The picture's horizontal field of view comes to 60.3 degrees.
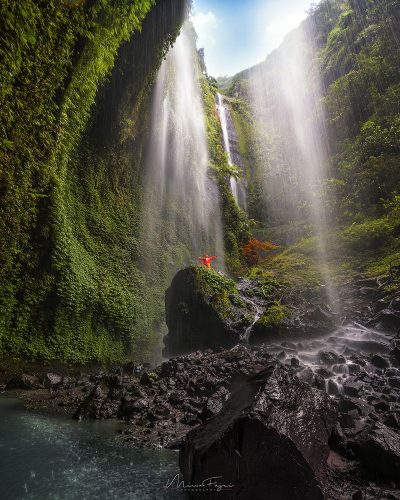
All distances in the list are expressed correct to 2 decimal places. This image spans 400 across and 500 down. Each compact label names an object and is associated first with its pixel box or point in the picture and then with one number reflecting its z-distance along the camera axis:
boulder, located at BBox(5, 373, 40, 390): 8.56
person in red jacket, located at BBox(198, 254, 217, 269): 17.50
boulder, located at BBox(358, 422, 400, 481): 4.15
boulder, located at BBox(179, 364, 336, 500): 3.49
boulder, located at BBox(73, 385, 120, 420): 6.86
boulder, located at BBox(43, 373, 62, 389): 8.86
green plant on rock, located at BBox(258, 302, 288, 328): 13.02
